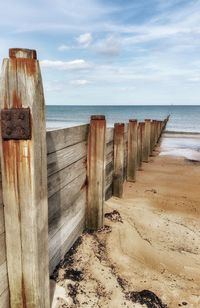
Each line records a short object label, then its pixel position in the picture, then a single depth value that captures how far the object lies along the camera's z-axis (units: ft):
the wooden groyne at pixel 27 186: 6.09
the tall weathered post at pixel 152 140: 48.60
